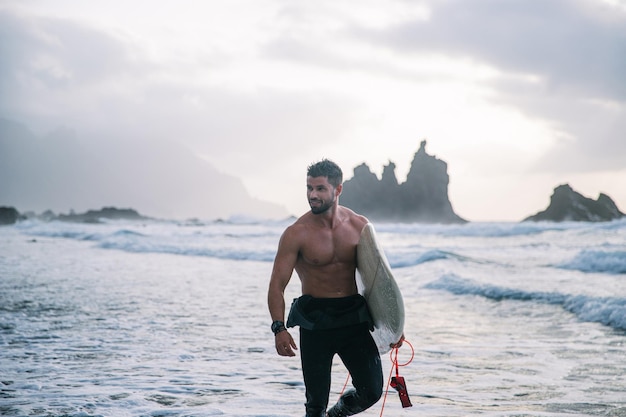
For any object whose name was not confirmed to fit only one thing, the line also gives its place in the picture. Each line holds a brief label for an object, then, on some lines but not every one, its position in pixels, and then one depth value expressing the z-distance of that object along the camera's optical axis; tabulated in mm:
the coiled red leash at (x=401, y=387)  4227
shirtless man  3984
